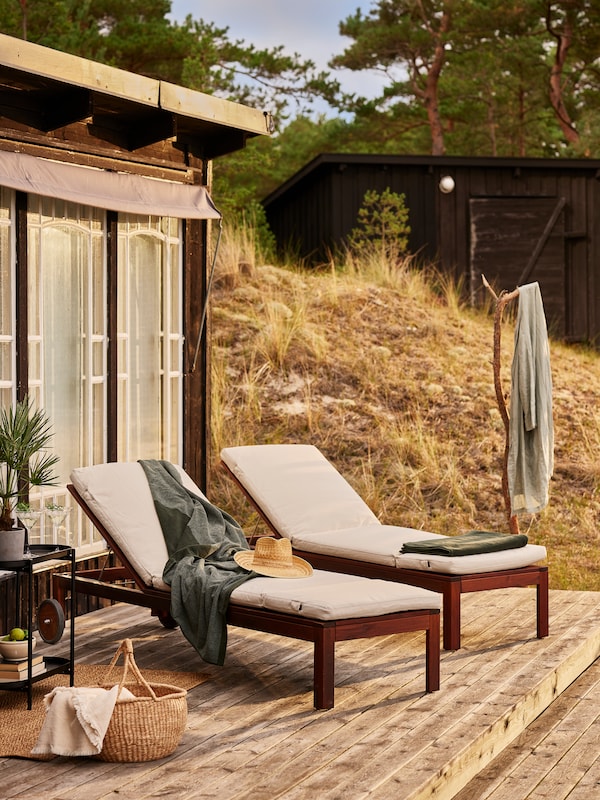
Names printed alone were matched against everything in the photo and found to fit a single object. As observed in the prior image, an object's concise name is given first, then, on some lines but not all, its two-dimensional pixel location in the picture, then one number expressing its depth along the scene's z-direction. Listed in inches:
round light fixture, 537.3
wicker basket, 137.5
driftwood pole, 261.1
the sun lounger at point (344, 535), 197.6
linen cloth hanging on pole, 255.1
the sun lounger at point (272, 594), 161.8
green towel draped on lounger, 175.6
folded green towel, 199.0
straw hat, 188.1
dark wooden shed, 541.3
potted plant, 162.1
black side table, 160.2
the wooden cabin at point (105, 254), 210.8
